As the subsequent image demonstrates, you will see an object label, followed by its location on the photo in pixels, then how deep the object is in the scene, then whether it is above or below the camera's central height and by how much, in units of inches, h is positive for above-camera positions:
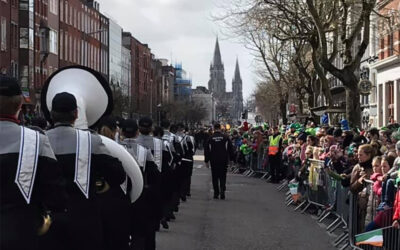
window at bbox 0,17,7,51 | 1934.1 +270.3
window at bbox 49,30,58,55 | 2499.6 +330.5
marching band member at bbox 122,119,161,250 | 332.2 -25.5
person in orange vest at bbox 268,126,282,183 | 981.8 -18.9
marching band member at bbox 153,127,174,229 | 447.8 -22.7
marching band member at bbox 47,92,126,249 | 221.8 -7.5
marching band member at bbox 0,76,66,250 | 186.1 -9.2
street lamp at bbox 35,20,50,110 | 2184.1 +293.9
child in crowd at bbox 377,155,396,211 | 345.7 -23.8
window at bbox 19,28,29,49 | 2098.9 +284.5
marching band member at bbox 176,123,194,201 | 641.0 -13.7
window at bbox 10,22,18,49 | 2042.3 +283.8
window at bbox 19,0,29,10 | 2108.8 +376.0
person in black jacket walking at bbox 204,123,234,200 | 714.2 -12.9
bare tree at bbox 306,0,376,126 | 995.3 +107.0
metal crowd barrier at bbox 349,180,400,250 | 326.6 -37.6
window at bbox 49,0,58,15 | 2522.6 +451.5
